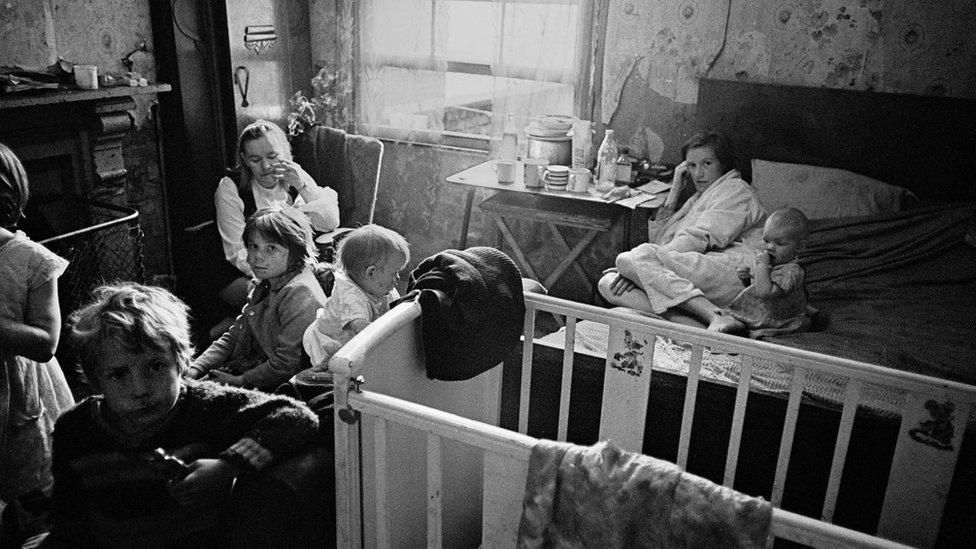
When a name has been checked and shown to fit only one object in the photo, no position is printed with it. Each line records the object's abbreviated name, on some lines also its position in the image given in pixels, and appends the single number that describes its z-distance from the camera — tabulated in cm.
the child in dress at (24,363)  171
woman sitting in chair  322
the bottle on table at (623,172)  359
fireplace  273
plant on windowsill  428
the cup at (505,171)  355
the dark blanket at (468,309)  162
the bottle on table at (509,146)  386
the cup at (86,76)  287
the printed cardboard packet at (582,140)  370
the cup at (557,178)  349
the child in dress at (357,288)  189
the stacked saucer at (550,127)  370
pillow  313
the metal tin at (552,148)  370
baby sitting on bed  249
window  382
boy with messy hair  137
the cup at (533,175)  350
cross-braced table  346
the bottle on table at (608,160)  358
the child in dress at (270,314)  206
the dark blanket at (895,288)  240
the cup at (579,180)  346
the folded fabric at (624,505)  114
